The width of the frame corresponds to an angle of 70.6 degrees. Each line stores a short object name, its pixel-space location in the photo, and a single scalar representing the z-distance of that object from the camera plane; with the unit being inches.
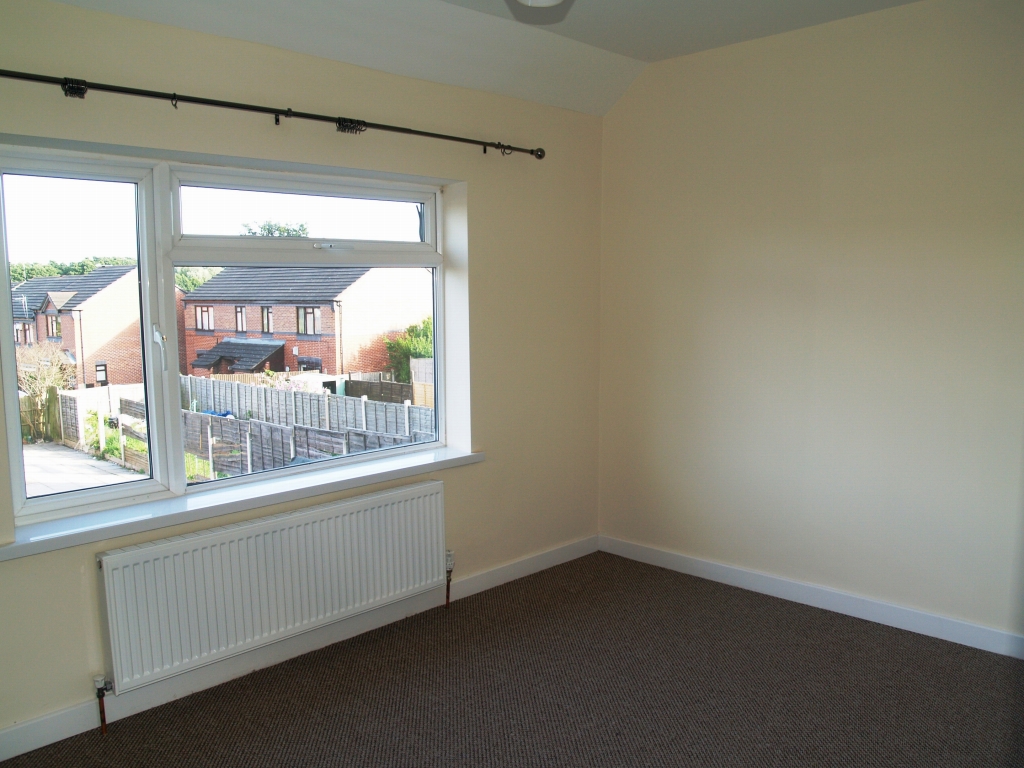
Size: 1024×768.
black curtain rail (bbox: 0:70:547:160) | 88.7
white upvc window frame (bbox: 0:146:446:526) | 97.3
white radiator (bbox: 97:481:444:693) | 98.8
